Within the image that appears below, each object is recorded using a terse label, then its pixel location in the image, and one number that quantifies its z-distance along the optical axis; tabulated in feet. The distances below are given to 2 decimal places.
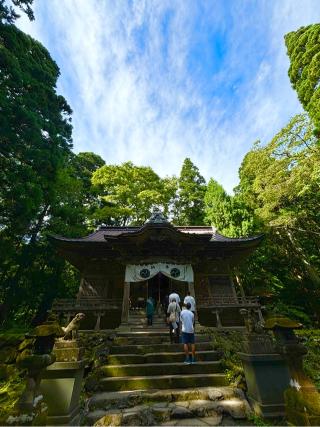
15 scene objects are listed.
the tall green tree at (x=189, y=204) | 80.23
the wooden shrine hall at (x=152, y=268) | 35.88
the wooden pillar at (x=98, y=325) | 31.56
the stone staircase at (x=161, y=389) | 13.94
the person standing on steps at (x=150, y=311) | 32.89
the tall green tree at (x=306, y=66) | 42.50
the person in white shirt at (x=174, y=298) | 25.95
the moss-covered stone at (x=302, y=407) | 11.07
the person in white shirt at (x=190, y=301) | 24.89
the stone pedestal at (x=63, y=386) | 13.19
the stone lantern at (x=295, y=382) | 11.32
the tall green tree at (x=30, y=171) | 33.96
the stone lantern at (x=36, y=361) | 11.23
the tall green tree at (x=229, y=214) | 52.54
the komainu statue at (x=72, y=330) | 15.87
